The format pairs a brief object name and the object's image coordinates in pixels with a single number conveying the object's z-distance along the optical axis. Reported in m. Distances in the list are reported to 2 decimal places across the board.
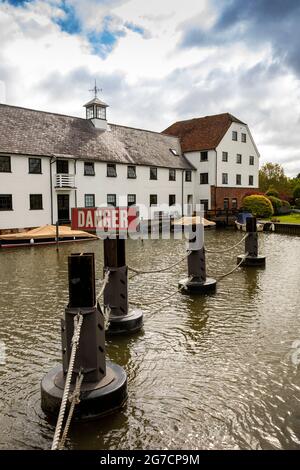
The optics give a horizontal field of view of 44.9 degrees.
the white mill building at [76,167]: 28.50
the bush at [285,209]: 45.25
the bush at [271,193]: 51.56
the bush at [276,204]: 44.62
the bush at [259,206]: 39.81
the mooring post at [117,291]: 6.89
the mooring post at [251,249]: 14.00
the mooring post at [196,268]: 10.01
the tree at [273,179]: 69.69
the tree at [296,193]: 57.52
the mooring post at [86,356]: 4.24
